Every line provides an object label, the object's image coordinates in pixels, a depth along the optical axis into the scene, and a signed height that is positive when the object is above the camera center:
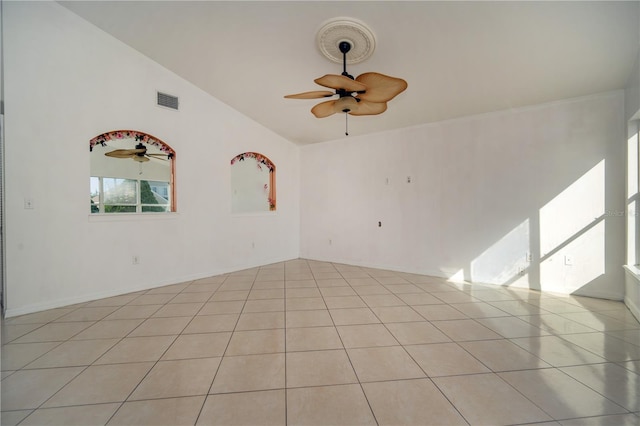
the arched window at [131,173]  3.49 +0.55
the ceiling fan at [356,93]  2.13 +1.07
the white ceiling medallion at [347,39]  2.55 +1.78
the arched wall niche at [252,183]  5.15 +0.59
